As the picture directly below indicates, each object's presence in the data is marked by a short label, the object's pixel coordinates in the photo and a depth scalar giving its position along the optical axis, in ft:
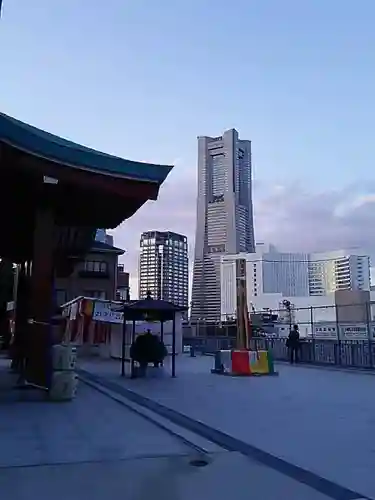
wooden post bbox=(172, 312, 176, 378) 58.49
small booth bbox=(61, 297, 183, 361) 93.81
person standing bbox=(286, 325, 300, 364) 77.56
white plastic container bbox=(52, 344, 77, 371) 39.04
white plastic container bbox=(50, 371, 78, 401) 38.37
